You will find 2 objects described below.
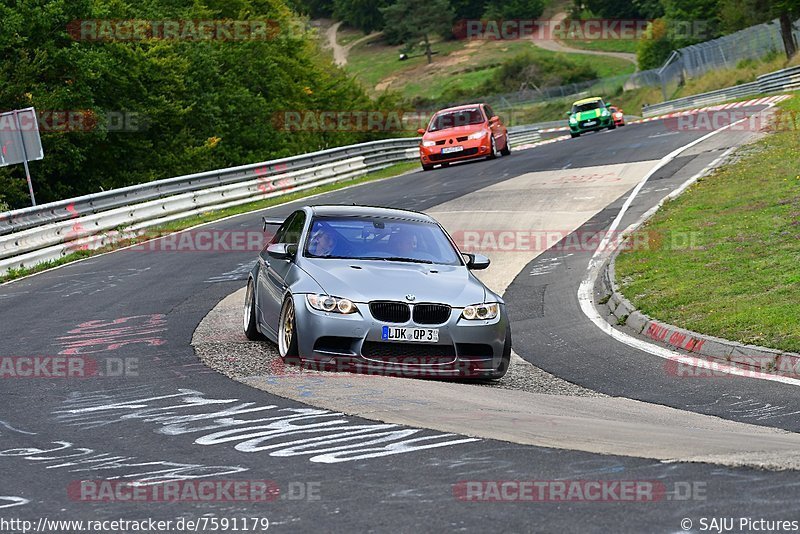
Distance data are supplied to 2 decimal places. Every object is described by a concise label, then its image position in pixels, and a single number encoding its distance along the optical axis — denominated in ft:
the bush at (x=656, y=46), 348.38
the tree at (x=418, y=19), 466.29
